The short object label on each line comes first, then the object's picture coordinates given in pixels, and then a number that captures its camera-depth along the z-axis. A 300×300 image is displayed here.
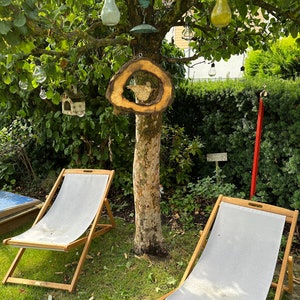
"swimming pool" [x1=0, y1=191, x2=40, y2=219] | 3.91
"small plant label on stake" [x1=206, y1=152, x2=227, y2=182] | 4.31
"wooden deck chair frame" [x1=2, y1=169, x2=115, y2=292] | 2.89
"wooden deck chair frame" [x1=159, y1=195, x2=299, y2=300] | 2.41
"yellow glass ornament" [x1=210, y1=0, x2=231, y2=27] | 2.05
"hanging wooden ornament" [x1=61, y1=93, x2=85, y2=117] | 3.92
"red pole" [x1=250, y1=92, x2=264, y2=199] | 3.48
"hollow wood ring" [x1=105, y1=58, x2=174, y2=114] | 2.53
